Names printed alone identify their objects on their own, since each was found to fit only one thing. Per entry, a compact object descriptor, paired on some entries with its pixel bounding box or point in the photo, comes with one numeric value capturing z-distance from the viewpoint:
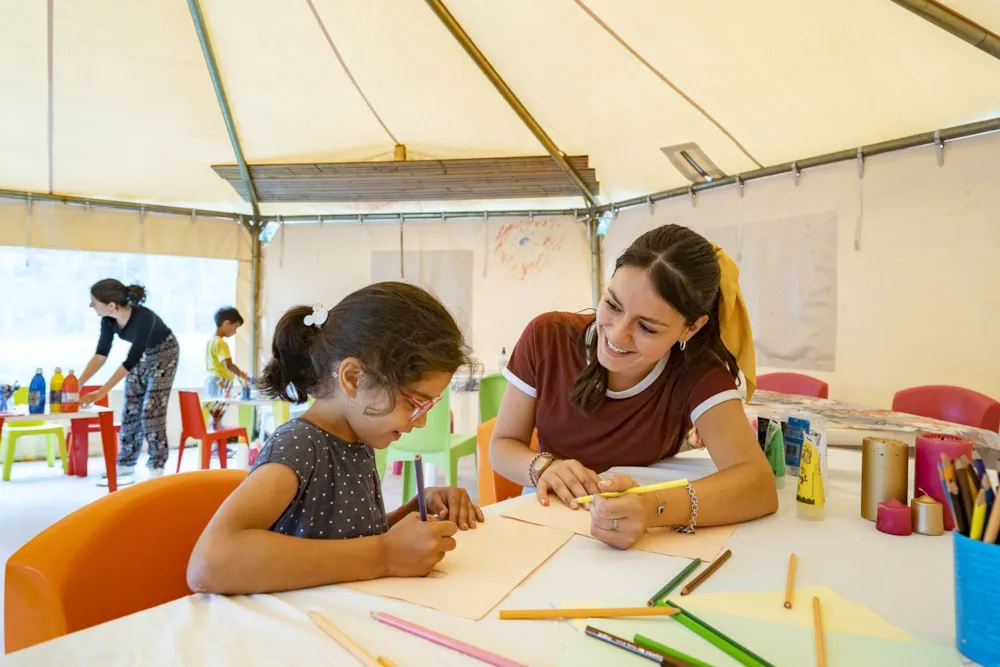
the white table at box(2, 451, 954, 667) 0.58
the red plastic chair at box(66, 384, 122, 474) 4.19
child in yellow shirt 4.39
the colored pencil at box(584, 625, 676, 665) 0.58
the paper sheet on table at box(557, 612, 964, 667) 0.60
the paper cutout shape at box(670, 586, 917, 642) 0.68
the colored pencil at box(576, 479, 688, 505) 0.97
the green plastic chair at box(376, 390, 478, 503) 2.99
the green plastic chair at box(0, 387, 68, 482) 4.05
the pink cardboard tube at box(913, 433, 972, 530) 1.05
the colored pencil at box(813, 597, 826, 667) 0.60
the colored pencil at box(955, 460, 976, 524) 0.64
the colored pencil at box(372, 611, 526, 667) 0.57
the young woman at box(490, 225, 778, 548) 1.14
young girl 0.73
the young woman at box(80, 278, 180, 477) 3.78
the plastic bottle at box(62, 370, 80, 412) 3.30
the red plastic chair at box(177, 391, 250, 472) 3.73
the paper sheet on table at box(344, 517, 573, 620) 0.72
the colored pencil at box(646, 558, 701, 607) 0.72
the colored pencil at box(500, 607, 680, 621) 0.67
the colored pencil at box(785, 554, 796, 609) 0.73
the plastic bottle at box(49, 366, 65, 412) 3.27
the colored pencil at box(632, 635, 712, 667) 0.57
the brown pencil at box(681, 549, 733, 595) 0.77
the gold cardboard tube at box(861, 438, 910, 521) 1.07
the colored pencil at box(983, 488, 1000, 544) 0.60
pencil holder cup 0.60
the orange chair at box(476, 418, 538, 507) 1.64
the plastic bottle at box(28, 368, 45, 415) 3.15
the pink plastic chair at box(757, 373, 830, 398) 2.93
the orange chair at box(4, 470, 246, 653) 0.71
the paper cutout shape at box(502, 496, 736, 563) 0.92
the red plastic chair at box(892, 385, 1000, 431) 2.22
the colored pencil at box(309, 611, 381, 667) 0.57
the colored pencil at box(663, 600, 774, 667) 0.59
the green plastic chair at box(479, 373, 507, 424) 3.30
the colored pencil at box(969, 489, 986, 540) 0.62
